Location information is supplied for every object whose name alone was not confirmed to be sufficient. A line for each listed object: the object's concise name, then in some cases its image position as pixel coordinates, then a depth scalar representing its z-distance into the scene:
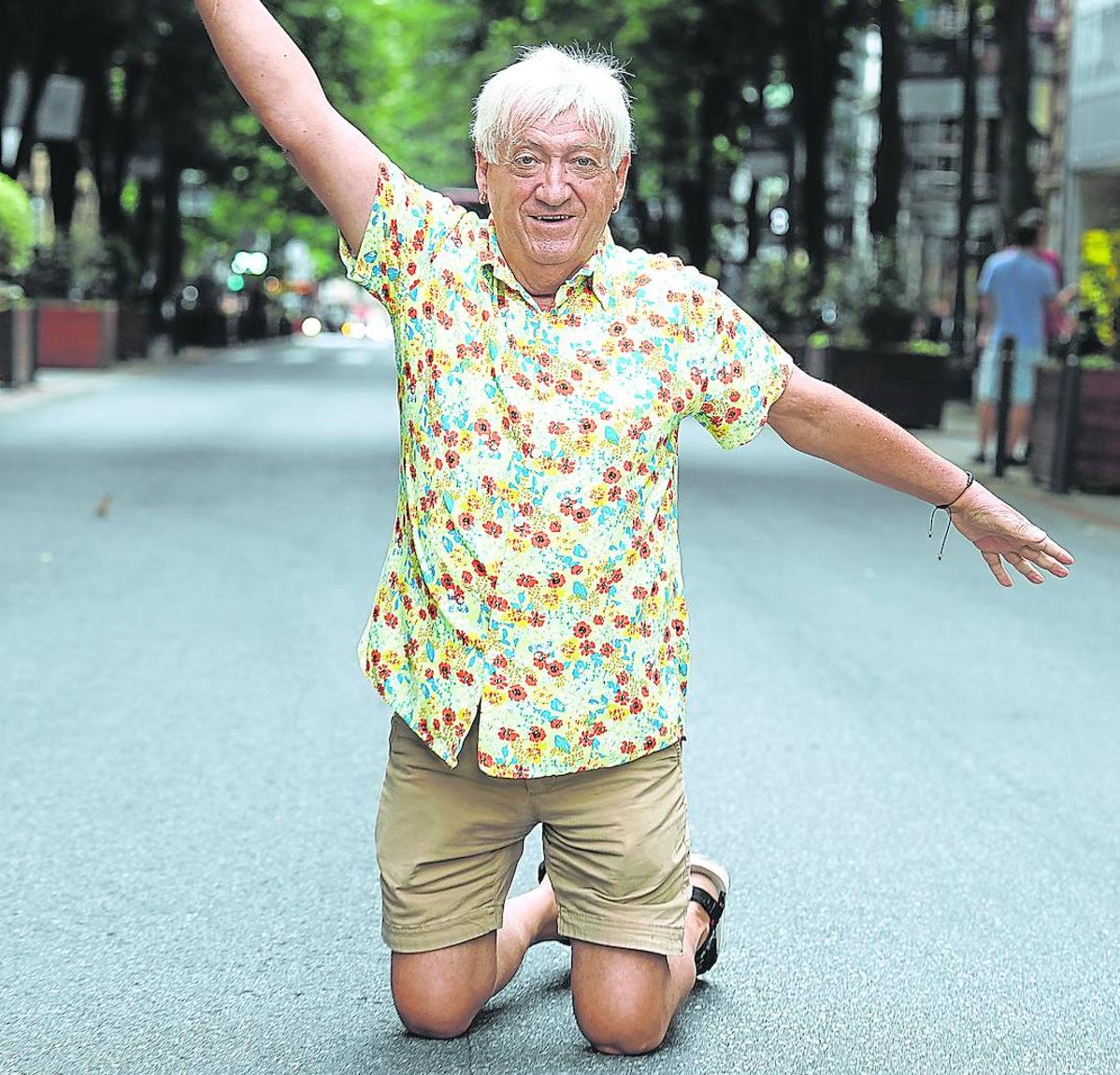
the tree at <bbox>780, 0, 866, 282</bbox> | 31.81
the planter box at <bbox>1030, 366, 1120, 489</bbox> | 15.44
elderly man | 3.71
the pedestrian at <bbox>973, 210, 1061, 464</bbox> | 17.17
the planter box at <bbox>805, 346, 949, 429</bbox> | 22.84
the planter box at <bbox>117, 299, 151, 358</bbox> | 35.25
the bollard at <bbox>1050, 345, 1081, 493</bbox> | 15.45
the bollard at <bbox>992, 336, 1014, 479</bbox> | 16.89
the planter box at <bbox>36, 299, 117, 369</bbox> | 31.64
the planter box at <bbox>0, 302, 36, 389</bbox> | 23.92
